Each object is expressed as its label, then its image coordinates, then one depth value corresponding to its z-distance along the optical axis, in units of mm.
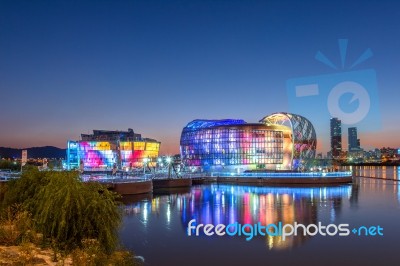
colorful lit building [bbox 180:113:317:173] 126875
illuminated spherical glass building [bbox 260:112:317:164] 123438
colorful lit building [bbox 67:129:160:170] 137375
